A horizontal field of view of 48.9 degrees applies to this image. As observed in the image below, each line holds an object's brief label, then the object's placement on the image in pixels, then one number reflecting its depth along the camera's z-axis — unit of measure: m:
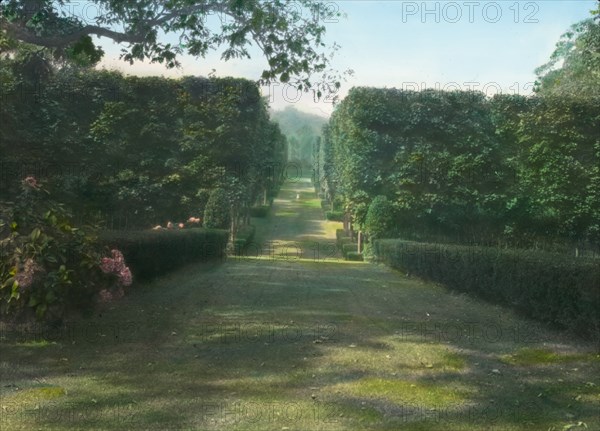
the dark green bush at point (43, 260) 7.47
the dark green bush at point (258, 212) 36.25
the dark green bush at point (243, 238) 23.14
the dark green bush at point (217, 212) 22.02
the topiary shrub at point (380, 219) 22.45
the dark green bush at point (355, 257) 23.78
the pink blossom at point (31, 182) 8.46
